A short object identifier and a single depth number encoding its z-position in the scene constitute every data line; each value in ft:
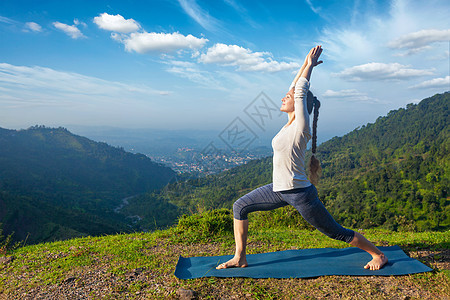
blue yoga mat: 10.91
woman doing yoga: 9.92
